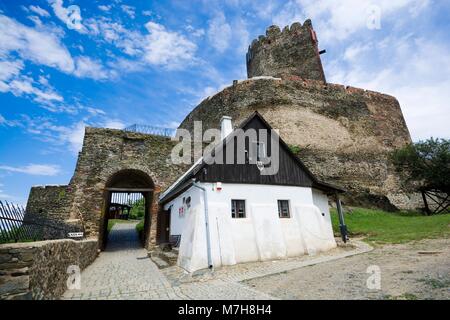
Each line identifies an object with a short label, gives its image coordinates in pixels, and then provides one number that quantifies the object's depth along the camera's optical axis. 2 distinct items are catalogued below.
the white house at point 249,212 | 9.23
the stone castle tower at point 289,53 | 28.50
